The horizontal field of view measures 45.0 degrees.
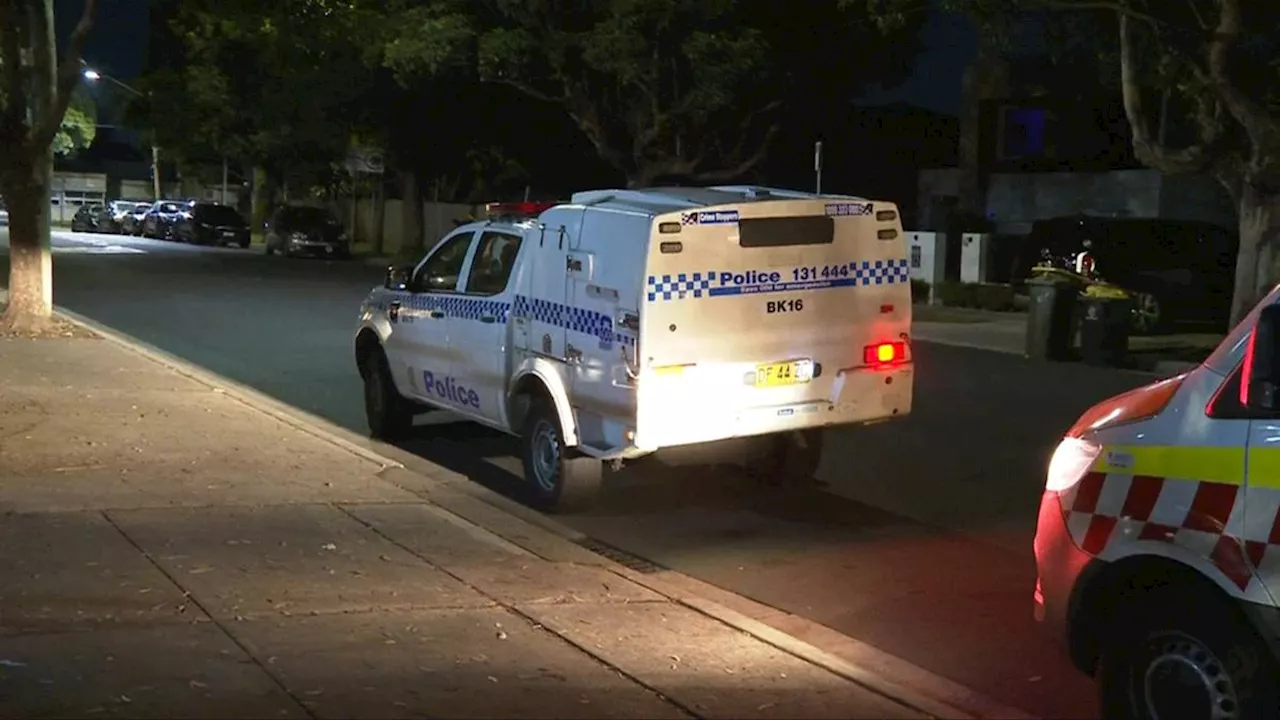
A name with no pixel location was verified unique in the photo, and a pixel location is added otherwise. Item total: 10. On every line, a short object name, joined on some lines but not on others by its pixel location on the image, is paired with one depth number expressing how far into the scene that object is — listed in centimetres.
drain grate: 843
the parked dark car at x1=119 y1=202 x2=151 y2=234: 5991
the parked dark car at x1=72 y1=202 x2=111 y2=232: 6359
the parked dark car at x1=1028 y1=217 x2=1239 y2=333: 2430
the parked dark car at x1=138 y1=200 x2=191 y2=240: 5484
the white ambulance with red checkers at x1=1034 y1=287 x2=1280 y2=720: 474
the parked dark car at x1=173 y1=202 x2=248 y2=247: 5212
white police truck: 911
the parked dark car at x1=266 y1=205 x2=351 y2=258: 4481
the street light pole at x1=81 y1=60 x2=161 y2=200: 7239
